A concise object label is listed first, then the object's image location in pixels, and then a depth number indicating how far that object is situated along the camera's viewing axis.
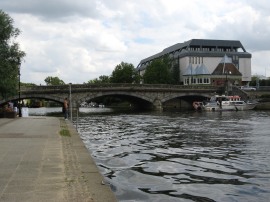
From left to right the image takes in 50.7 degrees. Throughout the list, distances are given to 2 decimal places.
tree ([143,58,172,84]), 92.08
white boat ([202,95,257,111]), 55.61
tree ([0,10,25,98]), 28.23
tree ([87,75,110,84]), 114.47
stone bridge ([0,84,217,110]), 54.43
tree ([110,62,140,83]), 97.76
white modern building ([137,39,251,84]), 96.74
